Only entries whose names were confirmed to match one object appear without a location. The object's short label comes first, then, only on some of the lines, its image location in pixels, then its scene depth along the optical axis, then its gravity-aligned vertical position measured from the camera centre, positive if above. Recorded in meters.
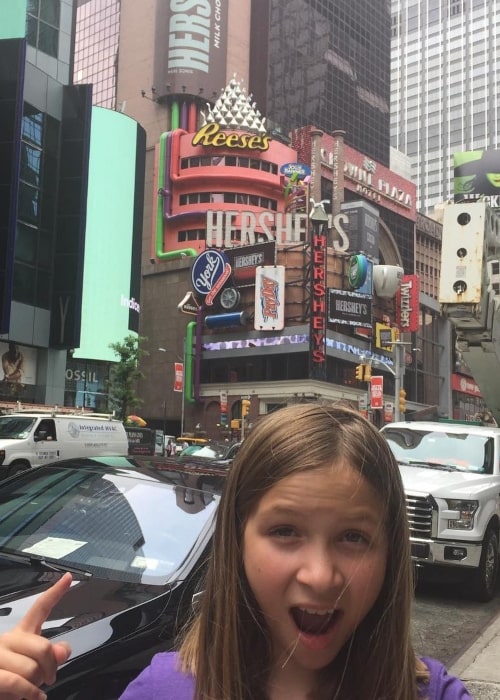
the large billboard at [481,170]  63.53 +23.32
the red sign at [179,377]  54.59 +2.33
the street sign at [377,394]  29.25 +0.81
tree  42.34 +1.70
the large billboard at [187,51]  82.44 +44.13
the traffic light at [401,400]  28.29 +0.57
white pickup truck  7.42 -1.12
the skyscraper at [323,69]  96.88 +51.43
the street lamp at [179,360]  60.92 +4.27
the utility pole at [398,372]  27.56 +1.83
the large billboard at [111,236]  50.97 +13.06
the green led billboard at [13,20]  33.56 +19.02
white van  18.09 -1.04
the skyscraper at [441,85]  144.00 +73.30
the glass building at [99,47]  94.25 +51.79
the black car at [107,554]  2.61 -0.75
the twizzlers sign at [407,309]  67.74 +10.63
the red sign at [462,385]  83.29 +3.90
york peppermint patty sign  62.53 +12.49
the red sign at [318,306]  56.94 +8.84
